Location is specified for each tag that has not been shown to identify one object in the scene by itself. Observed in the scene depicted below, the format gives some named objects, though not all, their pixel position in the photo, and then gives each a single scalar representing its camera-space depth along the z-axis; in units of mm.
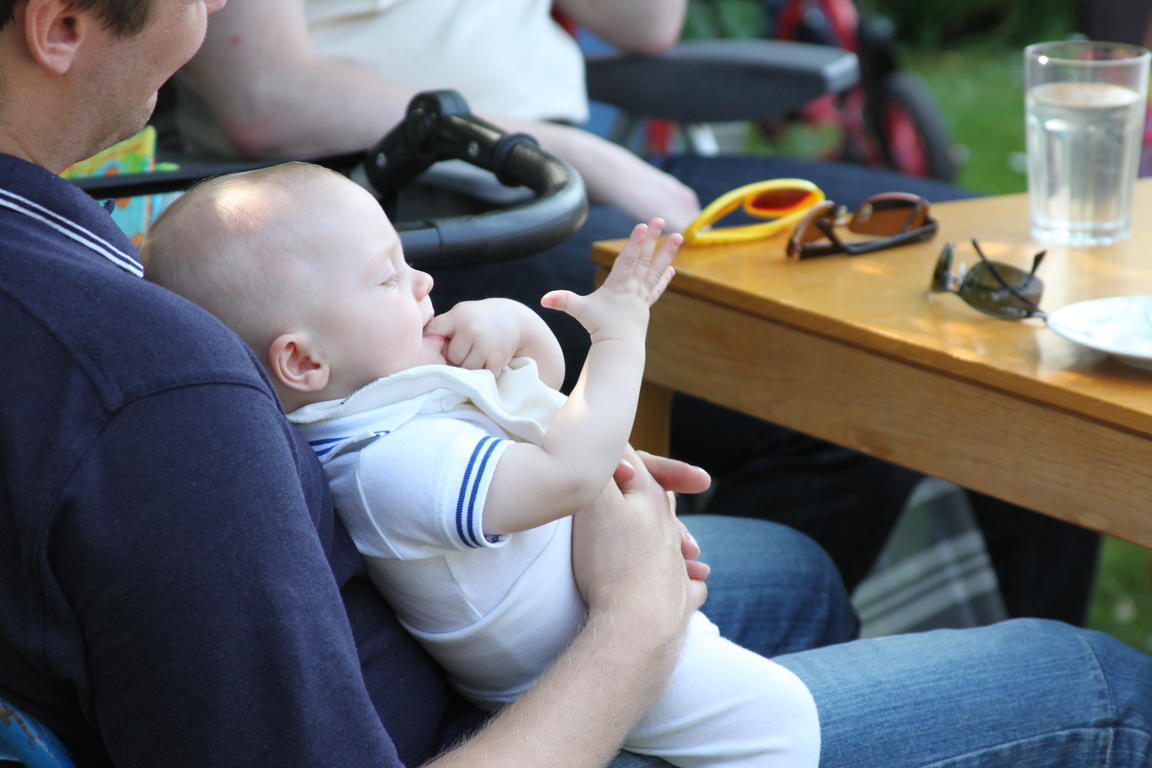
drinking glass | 3896
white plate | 3667
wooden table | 3667
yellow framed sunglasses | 3902
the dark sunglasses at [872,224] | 3893
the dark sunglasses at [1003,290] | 3760
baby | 3528
